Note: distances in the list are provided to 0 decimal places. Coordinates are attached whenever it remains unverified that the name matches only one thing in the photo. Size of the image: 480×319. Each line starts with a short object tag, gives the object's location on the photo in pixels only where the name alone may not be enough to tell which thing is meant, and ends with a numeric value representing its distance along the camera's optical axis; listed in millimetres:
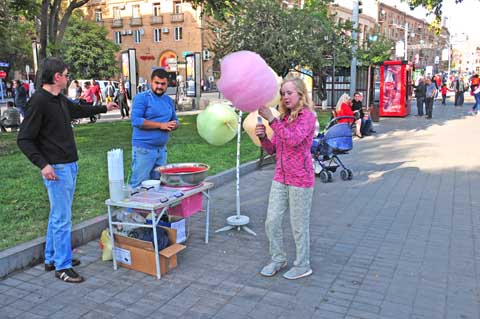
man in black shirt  3611
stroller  7910
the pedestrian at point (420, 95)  19459
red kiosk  18859
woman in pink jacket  3668
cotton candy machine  4492
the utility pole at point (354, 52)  18125
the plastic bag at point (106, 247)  4445
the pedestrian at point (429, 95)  18688
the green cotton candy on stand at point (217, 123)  4723
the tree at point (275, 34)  14297
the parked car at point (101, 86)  24406
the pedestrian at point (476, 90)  21034
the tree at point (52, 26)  11828
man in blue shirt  4707
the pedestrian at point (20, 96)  16547
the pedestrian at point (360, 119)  13161
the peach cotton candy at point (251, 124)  5346
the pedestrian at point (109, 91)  26986
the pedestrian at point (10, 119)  14242
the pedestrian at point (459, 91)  25422
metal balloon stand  5285
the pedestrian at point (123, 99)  19281
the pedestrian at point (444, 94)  28216
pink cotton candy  3799
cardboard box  4098
